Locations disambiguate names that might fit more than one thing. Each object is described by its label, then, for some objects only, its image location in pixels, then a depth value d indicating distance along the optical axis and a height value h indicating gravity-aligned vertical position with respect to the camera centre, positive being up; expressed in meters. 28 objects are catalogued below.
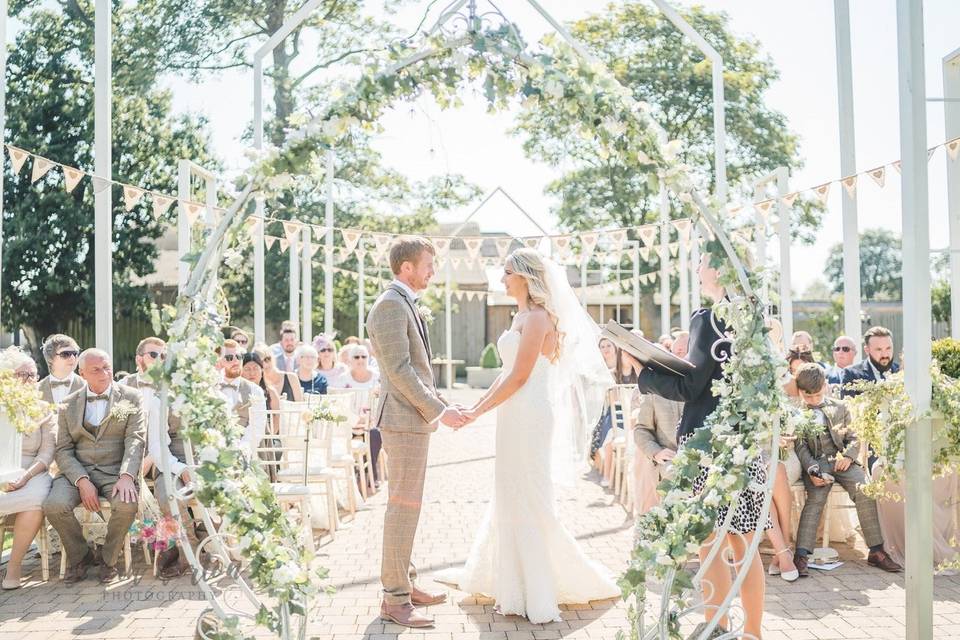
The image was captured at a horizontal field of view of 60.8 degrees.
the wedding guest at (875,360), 6.86 -0.24
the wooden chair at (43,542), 5.66 -1.35
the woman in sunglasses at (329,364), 9.76 -0.28
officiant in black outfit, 3.70 -0.26
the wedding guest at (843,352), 7.45 -0.18
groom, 4.48 -0.43
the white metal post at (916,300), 3.86 +0.15
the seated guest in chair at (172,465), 5.79 -0.88
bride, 4.64 -0.78
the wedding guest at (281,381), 8.04 -0.39
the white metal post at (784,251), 8.45 +0.92
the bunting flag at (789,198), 8.01 +1.35
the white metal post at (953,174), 8.18 +1.57
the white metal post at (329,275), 14.63 +1.20
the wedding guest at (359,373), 9.45 -0.37
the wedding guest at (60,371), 6.02 -0.18
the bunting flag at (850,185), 7.59 +1.38
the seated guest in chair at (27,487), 5.49 -0.96
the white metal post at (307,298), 13.40 +0.74
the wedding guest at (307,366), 8.89 -0.25
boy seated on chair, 5.74 -0.97
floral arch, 3.24 +0.04
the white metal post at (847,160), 8.42 +1.77
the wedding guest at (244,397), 6.46 -0.43
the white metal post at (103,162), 7.32 +1.66
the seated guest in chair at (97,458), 5.66 -0.79
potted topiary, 24.61 -0.95
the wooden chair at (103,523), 5.68 -1.29
